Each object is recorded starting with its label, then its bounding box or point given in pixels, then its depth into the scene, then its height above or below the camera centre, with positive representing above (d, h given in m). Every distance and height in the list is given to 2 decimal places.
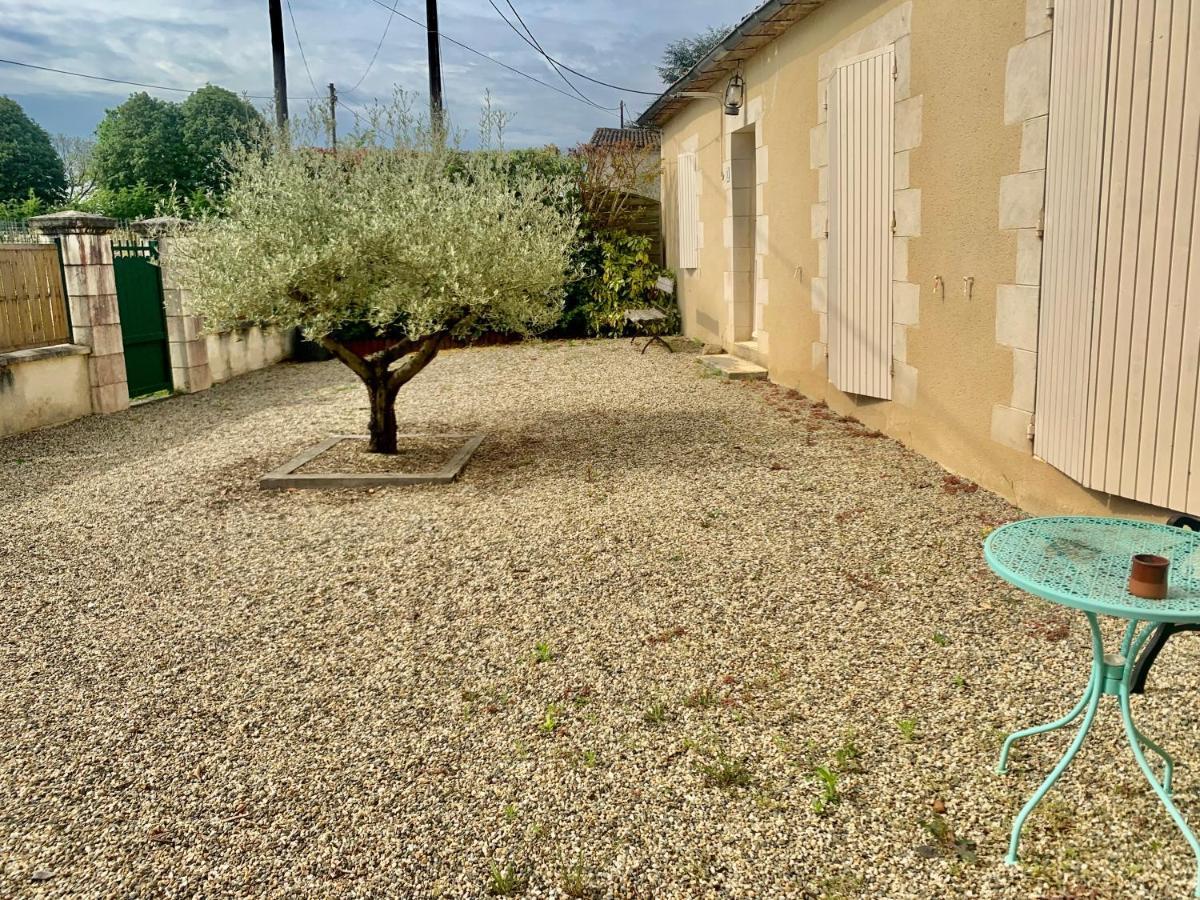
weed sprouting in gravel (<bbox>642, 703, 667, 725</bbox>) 2.83 -1.33
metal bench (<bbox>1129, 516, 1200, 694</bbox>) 2.14 -0.90
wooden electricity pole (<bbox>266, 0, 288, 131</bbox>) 16.84 +4.17
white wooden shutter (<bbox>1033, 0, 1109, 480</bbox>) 3.81 +0.16
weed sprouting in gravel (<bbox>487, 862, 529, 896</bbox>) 2.10 -1.36
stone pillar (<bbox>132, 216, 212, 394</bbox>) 9.52 -0.49
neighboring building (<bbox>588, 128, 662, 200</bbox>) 13.95 +1.65
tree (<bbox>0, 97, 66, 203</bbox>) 36.94 +5.05
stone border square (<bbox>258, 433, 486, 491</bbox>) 5.70 -1.20
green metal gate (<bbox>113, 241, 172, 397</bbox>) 9.05 -0.33
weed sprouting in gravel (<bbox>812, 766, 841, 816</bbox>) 2.35 -1.33
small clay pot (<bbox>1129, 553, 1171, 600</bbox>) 1.87 -0.62
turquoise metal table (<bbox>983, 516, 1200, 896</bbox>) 1.86 -0.66
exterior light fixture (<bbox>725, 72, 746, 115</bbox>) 9.19 +1.73
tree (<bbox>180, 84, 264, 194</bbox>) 35.81 +6.53
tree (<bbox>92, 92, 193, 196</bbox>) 35.75 +5.13
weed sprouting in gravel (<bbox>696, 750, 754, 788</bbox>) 2.48 -1.33
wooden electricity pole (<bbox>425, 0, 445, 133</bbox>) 17.44 +4.36
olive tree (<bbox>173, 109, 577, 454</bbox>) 5.38 +0.15
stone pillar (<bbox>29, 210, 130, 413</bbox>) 8.27 -0.09
